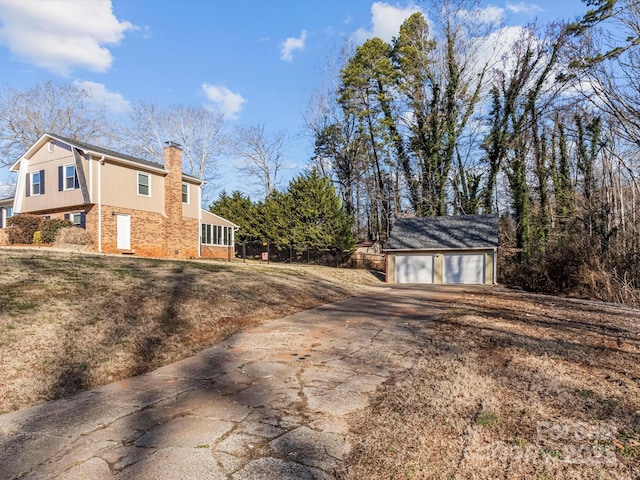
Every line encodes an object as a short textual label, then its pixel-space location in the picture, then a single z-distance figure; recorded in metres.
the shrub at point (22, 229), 17.81
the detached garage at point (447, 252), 21.50
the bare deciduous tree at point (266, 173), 37.11
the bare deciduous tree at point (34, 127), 27.59
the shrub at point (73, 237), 16.94
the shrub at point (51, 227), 17.48
